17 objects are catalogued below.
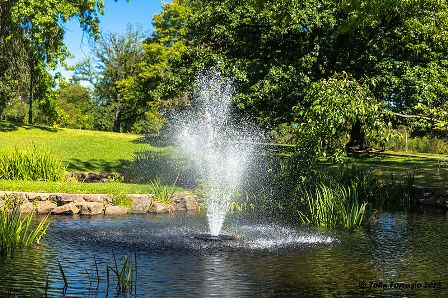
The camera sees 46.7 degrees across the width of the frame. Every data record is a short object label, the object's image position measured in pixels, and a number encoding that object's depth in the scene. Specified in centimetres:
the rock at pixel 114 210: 1606
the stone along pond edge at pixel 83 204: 1537
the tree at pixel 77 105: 6838
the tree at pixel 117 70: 6038
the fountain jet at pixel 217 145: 1838
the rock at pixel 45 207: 1538
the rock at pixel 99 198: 1616
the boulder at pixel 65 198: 1583
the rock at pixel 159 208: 1681
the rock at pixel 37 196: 1556
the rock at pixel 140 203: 1655
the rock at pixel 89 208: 1581
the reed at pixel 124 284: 757
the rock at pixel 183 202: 1759
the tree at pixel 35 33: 2873
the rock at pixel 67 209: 1552
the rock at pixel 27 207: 1530
